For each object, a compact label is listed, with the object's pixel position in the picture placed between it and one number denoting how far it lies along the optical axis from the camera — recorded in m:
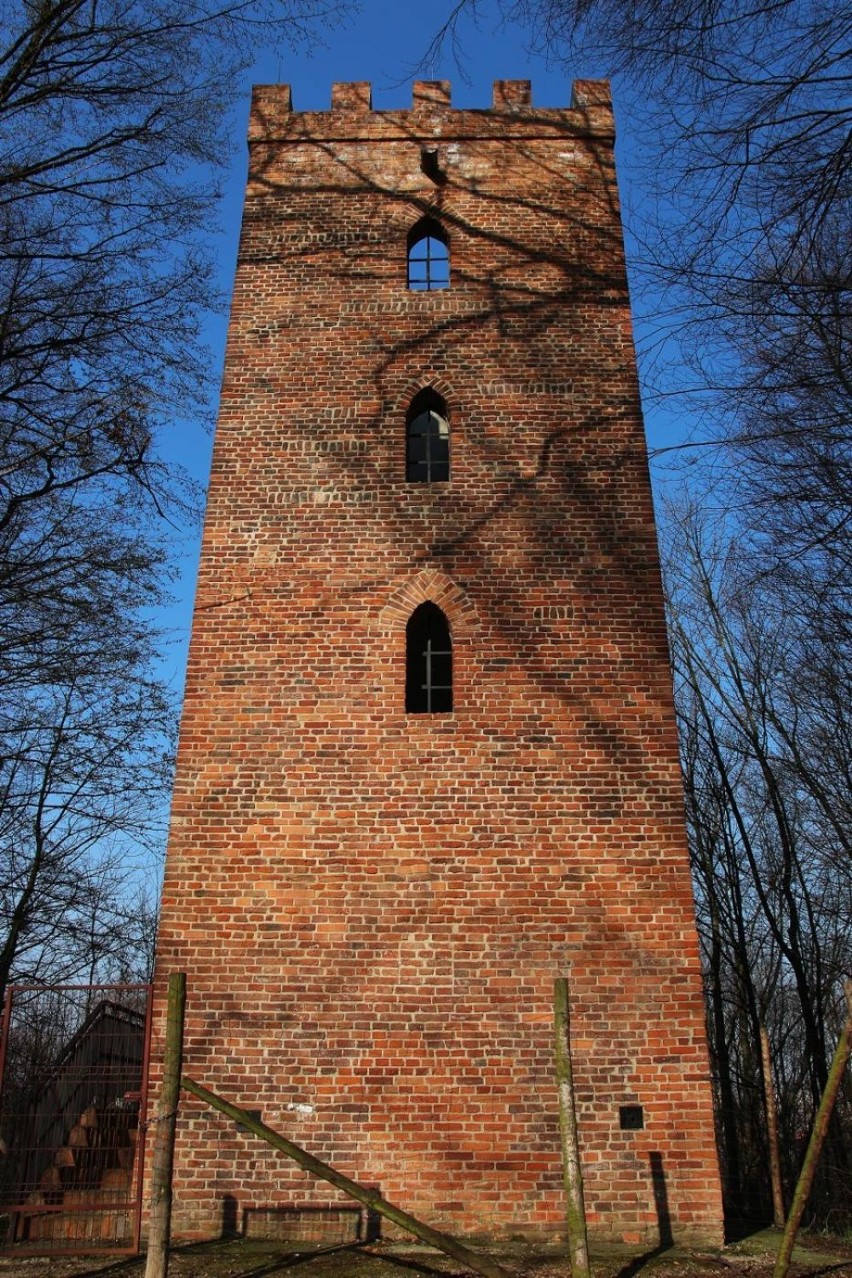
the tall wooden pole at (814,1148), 6.23
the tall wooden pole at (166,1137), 6.04
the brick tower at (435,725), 8.02
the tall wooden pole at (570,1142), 6.21
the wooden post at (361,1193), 6.36
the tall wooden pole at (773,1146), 8.91
